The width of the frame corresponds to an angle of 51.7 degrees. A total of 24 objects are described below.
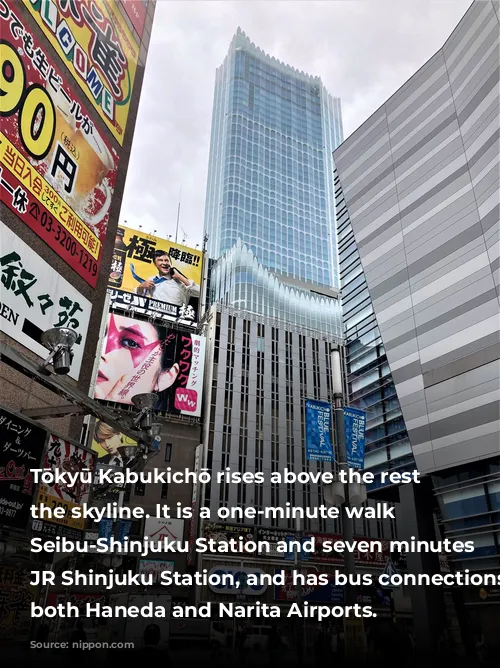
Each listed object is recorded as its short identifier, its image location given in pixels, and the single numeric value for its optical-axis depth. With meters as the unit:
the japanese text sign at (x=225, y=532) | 54.16
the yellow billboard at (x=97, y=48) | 13.62
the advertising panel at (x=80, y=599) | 41.50
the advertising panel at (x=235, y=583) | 51.25
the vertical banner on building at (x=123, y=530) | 33.03
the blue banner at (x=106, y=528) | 31.55
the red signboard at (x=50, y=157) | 11.15
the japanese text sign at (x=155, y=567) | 51.19
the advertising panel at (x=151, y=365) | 56.75
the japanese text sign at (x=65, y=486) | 9.56
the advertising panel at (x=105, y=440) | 52.31
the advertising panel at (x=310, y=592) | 52.44
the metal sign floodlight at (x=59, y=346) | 8.84
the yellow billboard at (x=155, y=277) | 63.47
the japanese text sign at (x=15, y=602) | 9.93
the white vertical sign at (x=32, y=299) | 10.43
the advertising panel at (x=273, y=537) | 55.28
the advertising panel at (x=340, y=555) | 56.55
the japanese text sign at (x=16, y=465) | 8.62
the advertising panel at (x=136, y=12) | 18.30
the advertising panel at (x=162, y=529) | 53.12
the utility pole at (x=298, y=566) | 31.59
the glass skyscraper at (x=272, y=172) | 90.81
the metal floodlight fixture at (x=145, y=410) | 11.68
